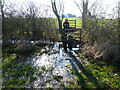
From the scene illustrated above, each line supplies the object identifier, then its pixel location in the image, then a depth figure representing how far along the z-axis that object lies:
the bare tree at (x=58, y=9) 12.52
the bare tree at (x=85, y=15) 7.83
